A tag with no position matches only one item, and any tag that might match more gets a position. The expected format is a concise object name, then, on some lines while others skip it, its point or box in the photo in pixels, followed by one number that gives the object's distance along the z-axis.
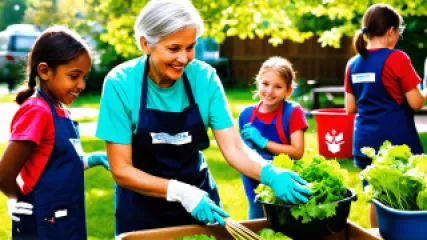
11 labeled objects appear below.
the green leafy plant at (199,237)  2.40
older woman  2.50
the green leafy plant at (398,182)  2.31
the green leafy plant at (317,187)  2.35
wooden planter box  2.45
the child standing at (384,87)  4.13
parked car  18.75
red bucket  7.19
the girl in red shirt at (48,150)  2.84
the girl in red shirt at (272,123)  3.81
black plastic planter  2.39
